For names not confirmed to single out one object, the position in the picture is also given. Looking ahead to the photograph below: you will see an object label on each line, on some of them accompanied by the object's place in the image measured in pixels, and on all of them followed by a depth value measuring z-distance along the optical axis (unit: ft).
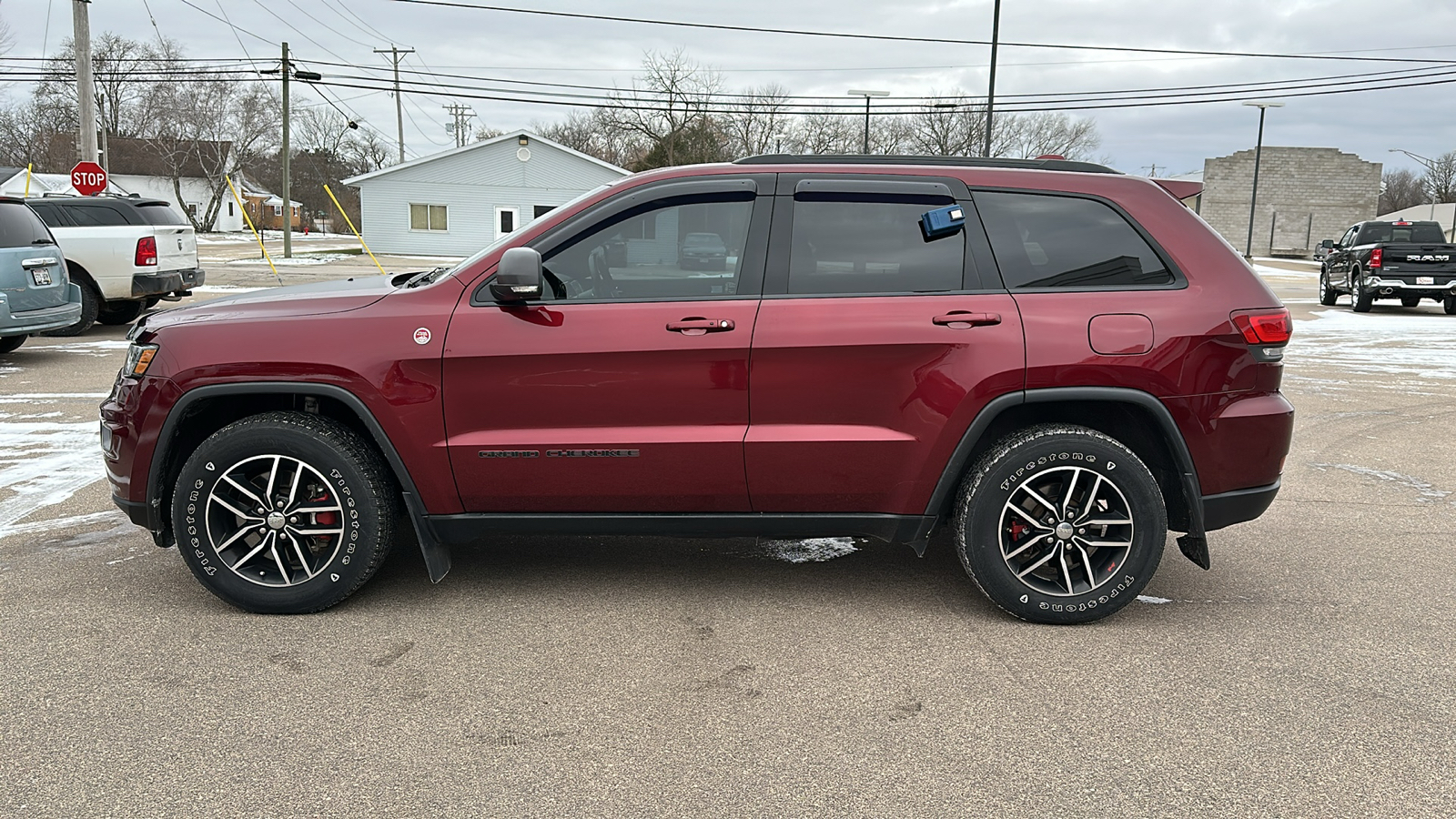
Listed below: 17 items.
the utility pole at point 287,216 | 124.26
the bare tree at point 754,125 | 190.49
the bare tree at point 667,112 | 184.14
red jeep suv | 13.00
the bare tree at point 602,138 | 203.72
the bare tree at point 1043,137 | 209.46
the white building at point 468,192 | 147.13
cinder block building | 221.05
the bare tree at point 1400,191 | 335.67
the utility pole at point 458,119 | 254.27
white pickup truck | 44.86
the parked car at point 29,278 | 33.65
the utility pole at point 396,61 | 188.96
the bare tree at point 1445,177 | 302.25
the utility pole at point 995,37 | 83.25
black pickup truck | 64.18
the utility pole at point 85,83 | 71.00
